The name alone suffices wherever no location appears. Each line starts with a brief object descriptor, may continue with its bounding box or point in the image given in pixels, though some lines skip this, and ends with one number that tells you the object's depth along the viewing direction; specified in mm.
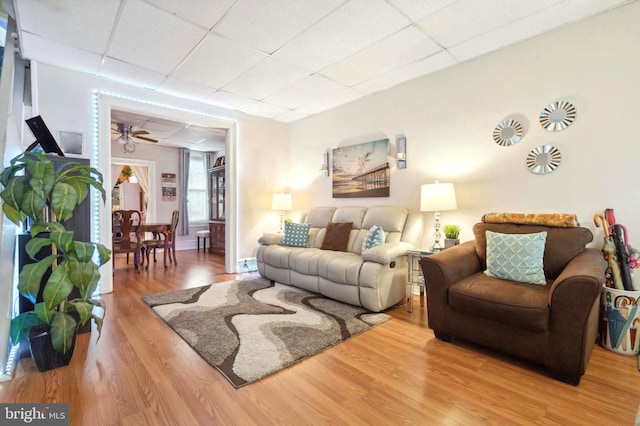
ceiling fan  5198
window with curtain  7602
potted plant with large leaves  1774
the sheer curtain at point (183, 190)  7340
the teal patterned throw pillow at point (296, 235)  4055
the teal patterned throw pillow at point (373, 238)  3276
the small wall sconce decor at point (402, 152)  3701
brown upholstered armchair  1737
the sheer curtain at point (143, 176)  7078
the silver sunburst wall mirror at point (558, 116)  2545
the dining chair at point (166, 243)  5145
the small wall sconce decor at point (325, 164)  4645
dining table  4840
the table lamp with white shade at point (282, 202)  4773
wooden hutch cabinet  6355
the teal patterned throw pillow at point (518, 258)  2215
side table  2998
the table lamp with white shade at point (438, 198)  2990
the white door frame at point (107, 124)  3525
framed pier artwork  3926
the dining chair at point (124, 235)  4648
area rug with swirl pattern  2043
